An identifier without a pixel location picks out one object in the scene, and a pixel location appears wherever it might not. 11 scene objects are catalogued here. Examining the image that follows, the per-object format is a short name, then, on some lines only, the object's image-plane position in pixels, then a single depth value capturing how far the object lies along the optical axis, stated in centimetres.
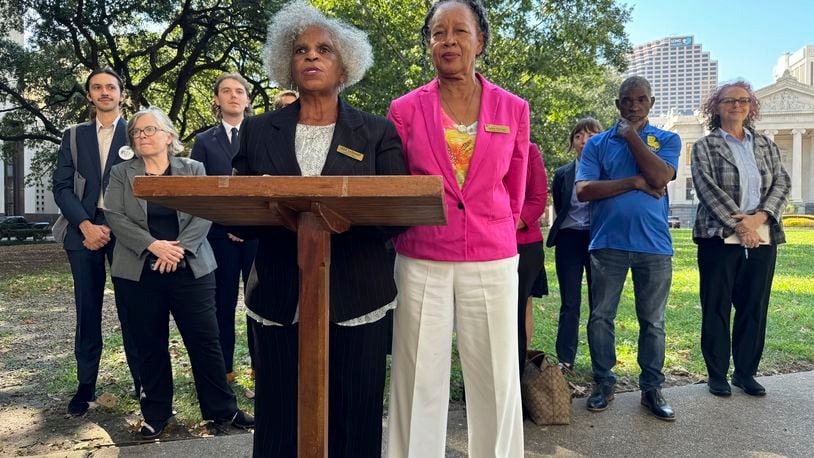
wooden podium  154
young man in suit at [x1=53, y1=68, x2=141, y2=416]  395
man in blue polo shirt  388
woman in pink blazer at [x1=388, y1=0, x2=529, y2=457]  254
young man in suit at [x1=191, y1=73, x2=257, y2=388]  442
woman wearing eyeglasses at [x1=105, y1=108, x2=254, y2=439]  351
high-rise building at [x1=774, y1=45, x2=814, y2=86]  10281
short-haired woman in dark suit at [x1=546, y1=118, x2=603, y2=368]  477
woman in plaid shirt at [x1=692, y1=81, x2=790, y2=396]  430
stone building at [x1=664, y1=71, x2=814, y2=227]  5716
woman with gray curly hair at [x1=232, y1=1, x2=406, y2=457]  218
